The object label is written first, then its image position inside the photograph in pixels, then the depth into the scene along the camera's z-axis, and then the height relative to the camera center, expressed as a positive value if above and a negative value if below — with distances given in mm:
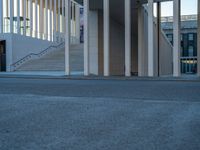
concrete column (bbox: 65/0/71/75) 22141 +2059
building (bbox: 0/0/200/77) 21125 +2475
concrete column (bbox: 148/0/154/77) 19784 +1452
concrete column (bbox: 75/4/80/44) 52250 +6881
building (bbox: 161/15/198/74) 60431 +5553
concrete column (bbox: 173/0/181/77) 19203 +1462
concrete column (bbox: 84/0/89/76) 21328 +1205
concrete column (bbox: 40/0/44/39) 40375 +5738
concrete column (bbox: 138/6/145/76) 25497 +1868
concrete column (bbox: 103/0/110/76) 21047 +1876
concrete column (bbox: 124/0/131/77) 20344 +1511
